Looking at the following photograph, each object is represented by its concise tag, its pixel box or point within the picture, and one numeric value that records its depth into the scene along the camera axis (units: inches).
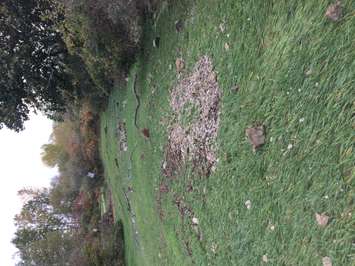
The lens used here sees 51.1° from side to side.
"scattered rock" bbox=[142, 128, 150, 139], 351.0
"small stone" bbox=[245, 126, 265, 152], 173.0
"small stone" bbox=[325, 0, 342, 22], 134.4
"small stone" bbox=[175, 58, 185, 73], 263.4
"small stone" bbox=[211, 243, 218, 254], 215.8
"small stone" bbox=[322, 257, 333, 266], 131.6
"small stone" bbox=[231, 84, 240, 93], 195.8
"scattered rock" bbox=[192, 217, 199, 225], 241.8
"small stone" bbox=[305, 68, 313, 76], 146.4
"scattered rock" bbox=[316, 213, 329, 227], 135.2
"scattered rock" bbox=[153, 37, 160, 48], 309.6
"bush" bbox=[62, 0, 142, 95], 300.7
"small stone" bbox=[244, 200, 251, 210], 182.4
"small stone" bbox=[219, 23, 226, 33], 210.2
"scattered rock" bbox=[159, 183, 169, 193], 302.1
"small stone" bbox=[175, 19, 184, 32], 264.8
